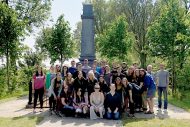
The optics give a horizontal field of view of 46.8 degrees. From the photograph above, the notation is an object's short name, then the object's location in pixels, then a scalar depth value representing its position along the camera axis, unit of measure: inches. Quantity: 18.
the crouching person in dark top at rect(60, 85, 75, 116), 291.8
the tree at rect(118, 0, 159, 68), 1007.4
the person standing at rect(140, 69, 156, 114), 313.9
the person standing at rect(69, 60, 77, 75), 338.3
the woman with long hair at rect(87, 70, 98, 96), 295.2
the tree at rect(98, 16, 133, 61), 741.0
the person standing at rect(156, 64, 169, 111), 332.5
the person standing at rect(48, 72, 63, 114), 299.2
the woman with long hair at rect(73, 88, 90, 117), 288.2
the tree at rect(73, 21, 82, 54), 1240.5
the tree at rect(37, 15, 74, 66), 654.6
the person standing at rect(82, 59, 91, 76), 353.4
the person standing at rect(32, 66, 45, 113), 314.5
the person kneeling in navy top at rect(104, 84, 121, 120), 282.2
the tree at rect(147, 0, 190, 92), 504.4
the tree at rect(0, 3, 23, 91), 513.9
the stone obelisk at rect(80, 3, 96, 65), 478.0
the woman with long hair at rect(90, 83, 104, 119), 285.0
